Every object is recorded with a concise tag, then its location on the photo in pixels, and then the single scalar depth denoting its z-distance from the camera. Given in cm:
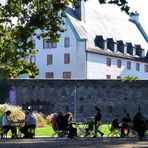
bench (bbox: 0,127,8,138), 2572
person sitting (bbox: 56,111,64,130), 2441
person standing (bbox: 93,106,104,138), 2610
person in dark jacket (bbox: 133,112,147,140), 2400
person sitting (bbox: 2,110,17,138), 2559
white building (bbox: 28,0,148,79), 6009
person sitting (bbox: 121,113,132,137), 2677
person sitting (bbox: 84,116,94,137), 2605
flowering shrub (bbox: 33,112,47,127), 3784
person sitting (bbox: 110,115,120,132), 2705
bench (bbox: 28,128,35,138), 2541
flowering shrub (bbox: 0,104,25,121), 3594
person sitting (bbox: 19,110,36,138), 2516
